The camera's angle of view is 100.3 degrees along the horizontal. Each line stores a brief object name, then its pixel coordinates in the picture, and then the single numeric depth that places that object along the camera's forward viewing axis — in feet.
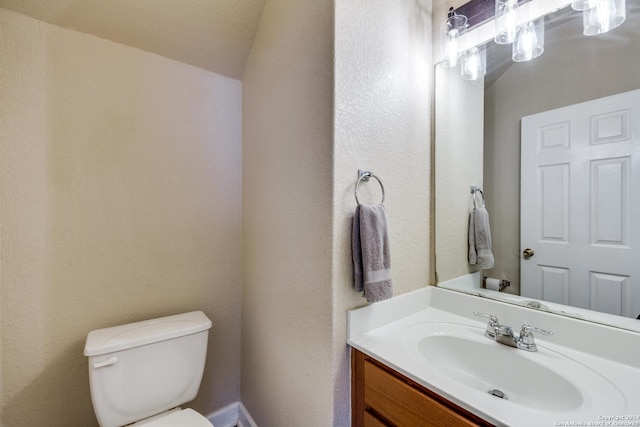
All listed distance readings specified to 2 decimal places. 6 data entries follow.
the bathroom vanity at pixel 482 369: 2.18
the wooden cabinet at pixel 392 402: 2.31
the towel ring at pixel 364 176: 3.26
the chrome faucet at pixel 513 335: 3.02
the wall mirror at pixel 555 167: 2.78
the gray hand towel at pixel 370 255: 3.09
